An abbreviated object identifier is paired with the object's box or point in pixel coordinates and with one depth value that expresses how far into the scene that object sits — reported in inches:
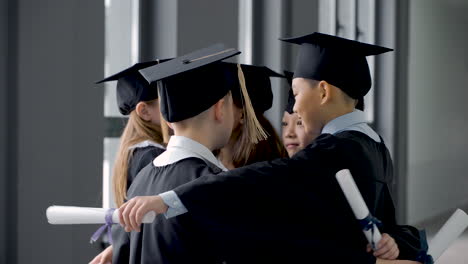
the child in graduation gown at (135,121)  155.8
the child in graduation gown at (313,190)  133.7
